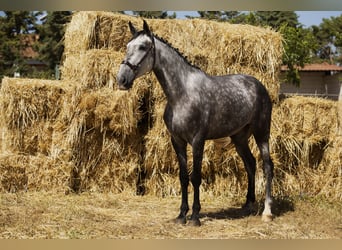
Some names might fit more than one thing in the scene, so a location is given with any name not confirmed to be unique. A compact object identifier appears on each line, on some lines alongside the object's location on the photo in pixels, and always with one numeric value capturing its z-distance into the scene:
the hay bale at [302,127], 6.16
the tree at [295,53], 19.22
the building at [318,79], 24.34
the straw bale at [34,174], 5.90
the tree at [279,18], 25.18
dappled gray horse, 4.31
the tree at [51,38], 21.47
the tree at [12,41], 20.50
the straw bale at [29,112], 5.95
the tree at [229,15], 25.15
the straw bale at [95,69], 6.00
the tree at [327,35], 29.07
